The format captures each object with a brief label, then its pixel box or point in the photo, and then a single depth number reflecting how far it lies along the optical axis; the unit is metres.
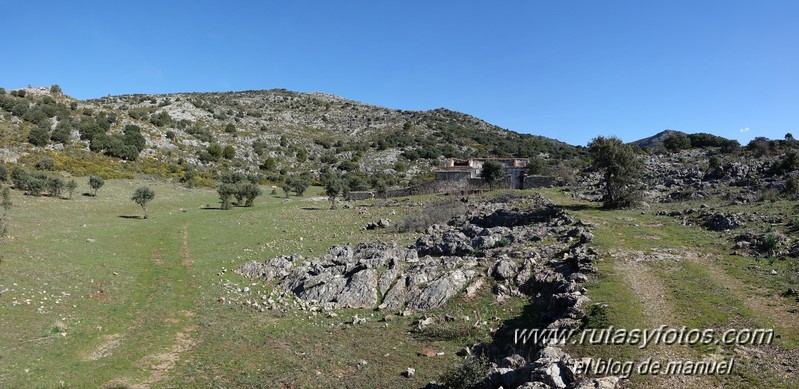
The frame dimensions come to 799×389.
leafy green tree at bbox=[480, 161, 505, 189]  59.69
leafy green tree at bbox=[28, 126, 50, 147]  63.28
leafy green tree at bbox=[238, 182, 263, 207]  54.00
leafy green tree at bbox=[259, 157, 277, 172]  91.53
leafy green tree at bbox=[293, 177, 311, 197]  68.81
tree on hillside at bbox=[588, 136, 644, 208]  37.25
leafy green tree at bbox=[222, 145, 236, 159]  91.06
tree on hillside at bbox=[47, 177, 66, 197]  44.78
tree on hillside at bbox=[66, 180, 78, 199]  45.22
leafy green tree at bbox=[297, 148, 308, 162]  102.00
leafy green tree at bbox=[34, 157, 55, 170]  54.81
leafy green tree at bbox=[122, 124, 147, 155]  75.75
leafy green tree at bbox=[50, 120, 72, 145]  67.31
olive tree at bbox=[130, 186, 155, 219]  42.12
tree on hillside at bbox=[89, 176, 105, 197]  48.25
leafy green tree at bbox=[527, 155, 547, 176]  74.38
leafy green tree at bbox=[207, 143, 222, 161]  88.31
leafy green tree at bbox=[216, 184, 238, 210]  50.88
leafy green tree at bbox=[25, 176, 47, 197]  43.50
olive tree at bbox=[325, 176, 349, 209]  55.81
